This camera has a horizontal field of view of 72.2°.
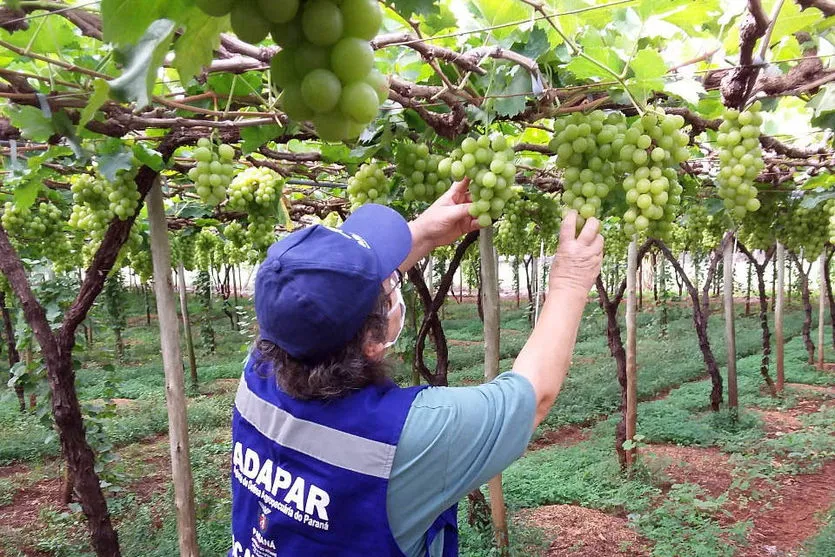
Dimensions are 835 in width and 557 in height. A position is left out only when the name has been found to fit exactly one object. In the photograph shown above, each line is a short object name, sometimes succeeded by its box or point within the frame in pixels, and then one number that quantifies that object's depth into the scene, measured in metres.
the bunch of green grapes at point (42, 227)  4.19
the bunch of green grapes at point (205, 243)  8.28
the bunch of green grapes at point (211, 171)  2.51
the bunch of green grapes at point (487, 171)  1.55
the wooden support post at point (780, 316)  6.91
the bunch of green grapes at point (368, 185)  2.43
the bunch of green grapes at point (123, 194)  2.89
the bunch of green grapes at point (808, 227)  4.67
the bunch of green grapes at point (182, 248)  7.70
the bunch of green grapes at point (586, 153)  1.51
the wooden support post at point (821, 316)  8.30
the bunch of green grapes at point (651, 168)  1.45
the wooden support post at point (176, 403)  3.04
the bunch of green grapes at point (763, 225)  4.66
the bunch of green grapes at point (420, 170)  2.18
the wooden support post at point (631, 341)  4.76
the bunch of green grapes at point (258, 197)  3.42
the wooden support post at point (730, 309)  6.14
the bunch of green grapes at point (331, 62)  0.51
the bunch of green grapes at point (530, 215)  4.38
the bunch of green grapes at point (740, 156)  1.75
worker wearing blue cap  1.16
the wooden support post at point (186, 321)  7.71
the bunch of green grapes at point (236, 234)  4.82
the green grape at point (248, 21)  0.49
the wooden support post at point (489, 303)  2.99
